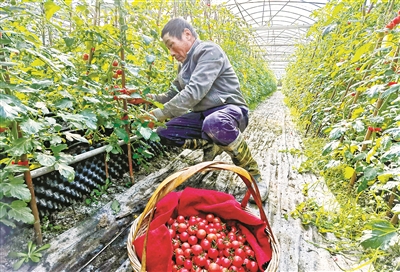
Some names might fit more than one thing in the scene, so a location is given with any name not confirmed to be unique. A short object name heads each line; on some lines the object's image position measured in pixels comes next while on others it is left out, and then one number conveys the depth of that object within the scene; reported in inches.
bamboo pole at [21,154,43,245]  37.7
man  61.6
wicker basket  31.0
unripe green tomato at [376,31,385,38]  51.9
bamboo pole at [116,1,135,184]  46.6
